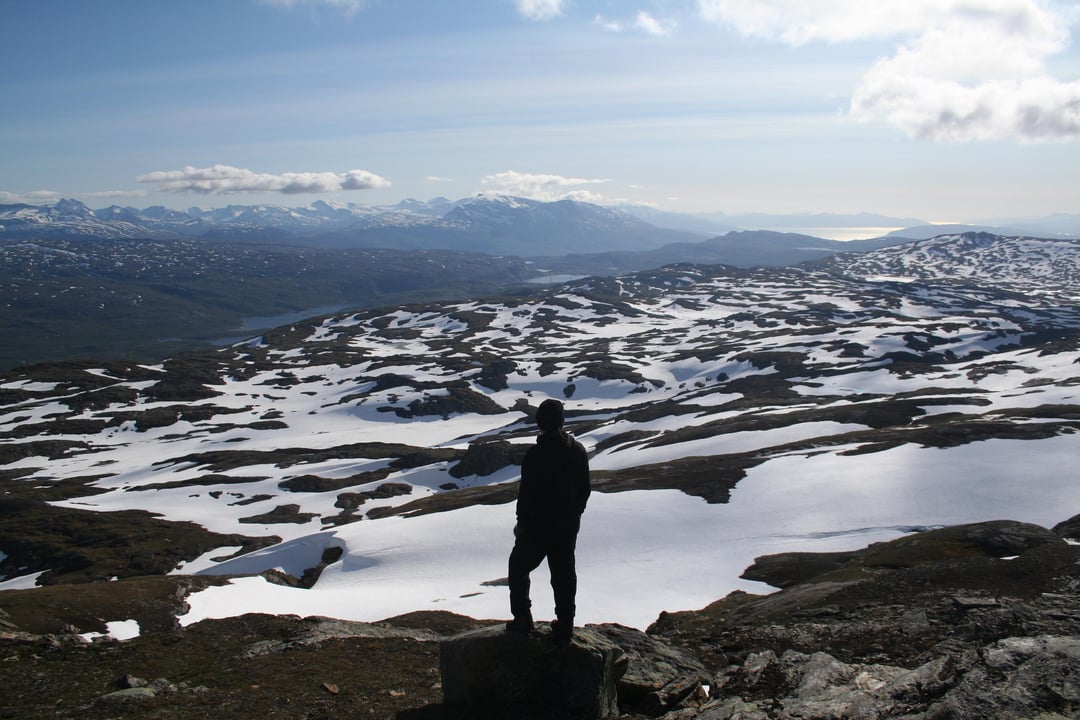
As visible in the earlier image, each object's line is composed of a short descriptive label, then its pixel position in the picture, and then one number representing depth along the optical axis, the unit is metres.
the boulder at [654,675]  12.48
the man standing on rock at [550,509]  11.81
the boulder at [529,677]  10.94
